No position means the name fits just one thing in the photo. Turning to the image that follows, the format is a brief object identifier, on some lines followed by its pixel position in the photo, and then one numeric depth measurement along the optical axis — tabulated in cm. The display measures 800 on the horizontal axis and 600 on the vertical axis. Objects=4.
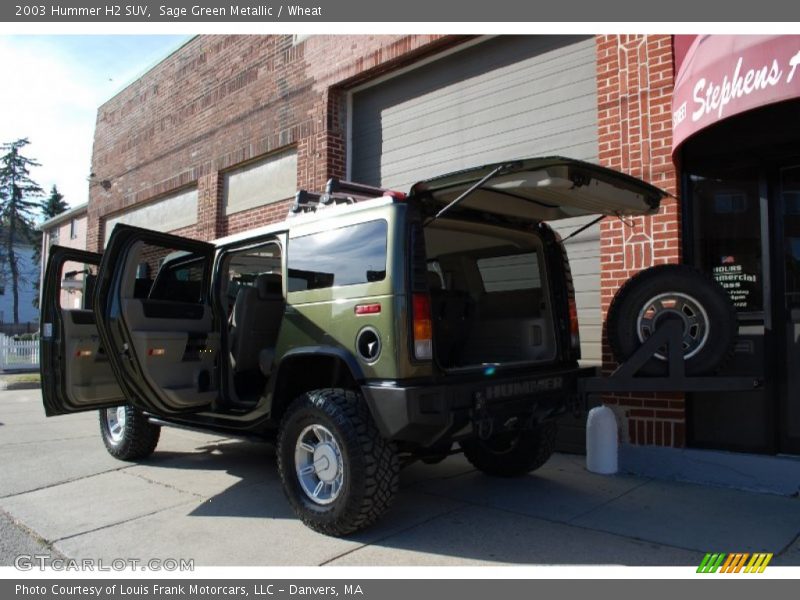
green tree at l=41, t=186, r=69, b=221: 5206
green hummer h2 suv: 363
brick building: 548
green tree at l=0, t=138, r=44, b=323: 4438
